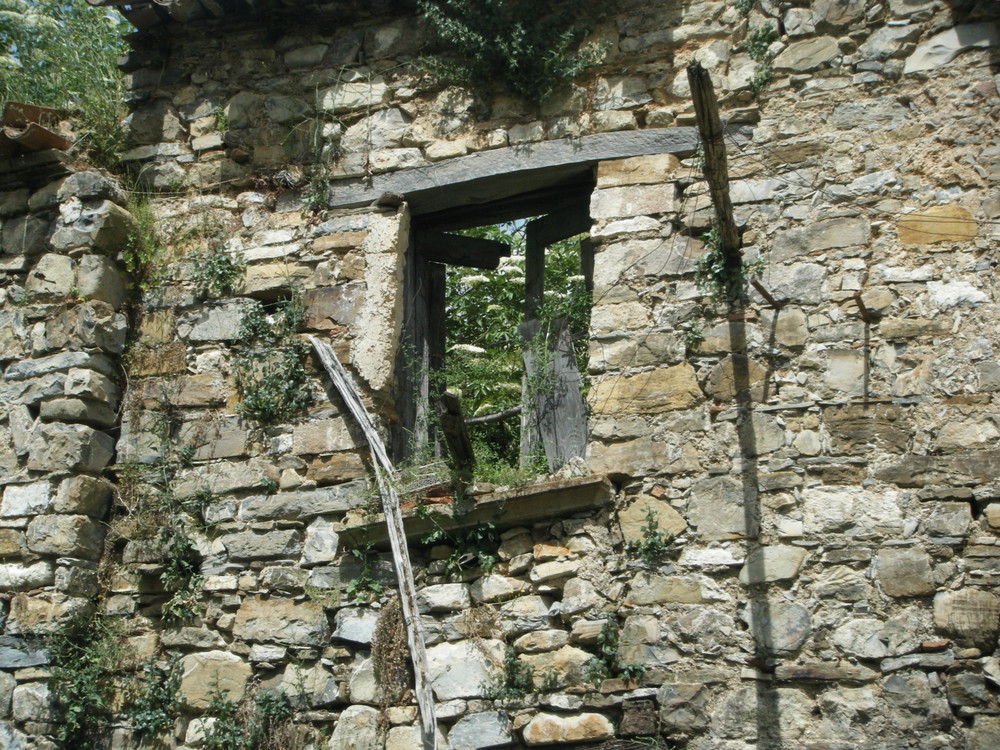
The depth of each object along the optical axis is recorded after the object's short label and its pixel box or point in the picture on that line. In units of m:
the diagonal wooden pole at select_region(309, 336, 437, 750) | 4.03
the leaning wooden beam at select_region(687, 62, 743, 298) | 3.70
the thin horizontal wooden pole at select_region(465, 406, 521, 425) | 4.87
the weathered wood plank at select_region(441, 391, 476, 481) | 4.05
